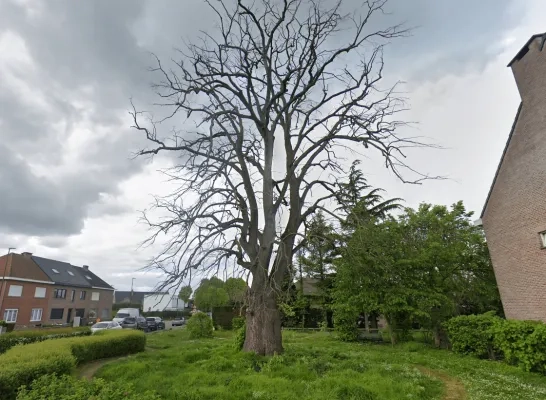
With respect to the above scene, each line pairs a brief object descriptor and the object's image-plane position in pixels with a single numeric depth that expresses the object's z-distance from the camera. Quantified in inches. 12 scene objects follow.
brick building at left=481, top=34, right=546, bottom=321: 478.0
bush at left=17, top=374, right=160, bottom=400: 191.6
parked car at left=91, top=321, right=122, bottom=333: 977.5
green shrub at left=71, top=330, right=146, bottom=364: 481.7
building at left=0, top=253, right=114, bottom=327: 1366.9
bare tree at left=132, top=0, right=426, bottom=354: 440.8
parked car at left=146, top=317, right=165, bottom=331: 1358.3
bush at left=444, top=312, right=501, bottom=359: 499.8
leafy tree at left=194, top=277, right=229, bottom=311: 1402.6
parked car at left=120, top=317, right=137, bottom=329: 1194.9
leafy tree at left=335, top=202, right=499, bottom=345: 627.8
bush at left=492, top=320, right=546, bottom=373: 390.6
